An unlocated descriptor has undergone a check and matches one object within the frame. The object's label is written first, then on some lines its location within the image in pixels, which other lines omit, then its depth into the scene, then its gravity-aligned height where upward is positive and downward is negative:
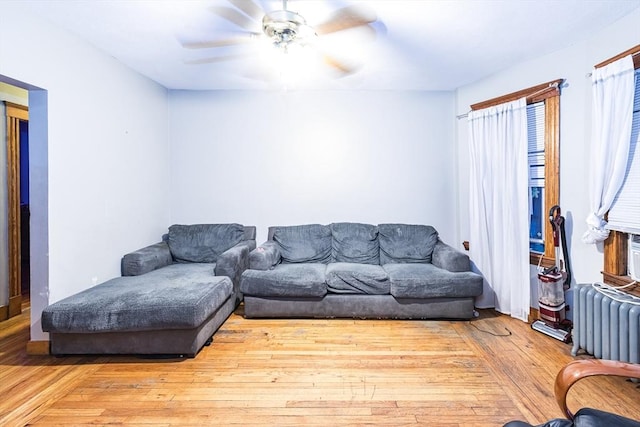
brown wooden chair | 1.13 -0.67
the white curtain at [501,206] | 3.26 +0.06
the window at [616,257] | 2.52 -0.36
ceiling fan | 2.21 +1.41
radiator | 2.10 -0.78
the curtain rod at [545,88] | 2.99 +1.15
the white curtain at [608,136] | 2.40 +0.58
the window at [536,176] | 3.26 +0.35
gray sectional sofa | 3.23 -0.78
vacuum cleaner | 2.87 -0.69
